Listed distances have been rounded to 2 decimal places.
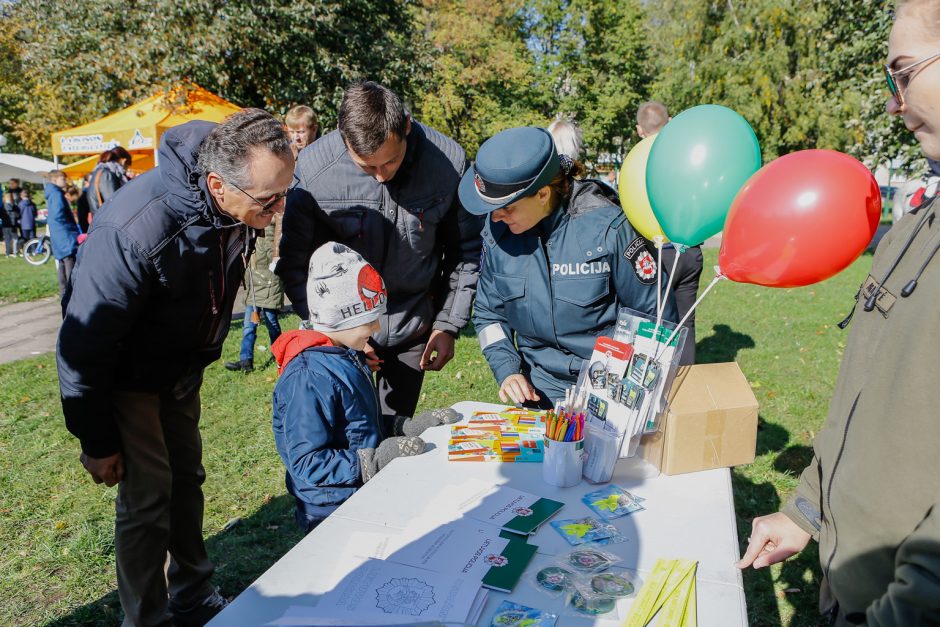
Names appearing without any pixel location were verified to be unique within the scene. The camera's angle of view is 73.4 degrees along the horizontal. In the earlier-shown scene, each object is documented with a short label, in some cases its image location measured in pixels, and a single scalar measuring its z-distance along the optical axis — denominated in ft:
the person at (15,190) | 56.75
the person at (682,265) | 11.74
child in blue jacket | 6.51
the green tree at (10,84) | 69.05
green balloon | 6.89
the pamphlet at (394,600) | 4.34
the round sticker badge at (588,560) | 4.89
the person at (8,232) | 49.93
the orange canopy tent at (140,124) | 28.35
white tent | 60.39
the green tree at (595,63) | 74.59
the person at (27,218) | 53.31
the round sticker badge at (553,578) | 4.67
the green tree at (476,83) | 67.56
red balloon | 5.55
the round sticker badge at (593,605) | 4.42
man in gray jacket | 8.38
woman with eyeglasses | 3.20
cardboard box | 6.24
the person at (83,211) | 27.48
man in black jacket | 6.26
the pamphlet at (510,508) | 5.46
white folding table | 4.51
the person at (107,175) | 21.84
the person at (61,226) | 26.51
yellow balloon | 7.64
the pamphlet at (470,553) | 4.77
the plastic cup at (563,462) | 6.07
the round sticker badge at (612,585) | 4.58
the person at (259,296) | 18.60
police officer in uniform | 7.18
